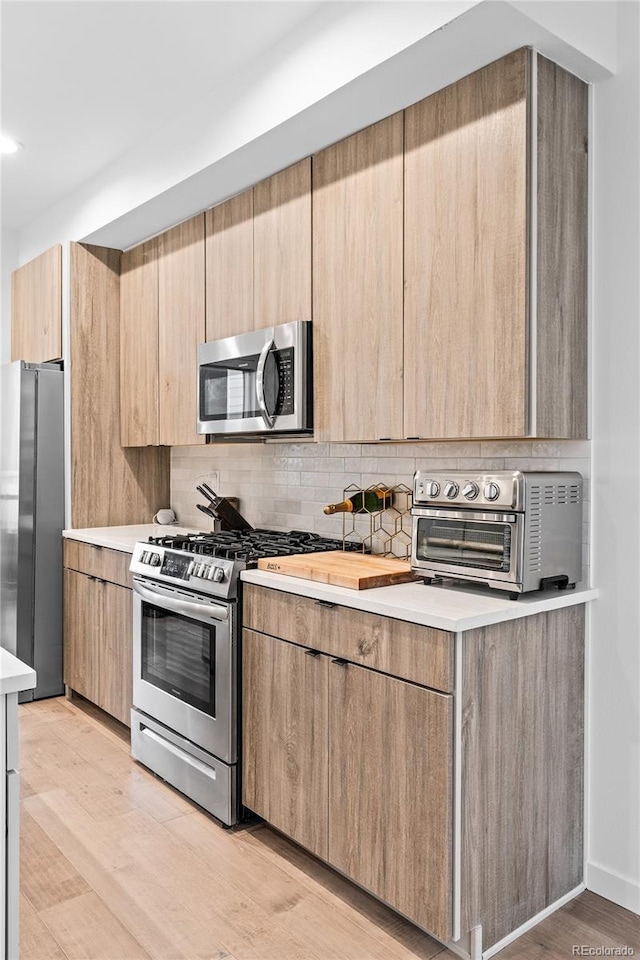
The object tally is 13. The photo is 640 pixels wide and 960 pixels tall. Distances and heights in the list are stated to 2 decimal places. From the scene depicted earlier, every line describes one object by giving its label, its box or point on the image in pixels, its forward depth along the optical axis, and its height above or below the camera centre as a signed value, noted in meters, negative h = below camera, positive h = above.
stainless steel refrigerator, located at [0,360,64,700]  3.89 -0.24
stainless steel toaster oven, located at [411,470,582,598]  2.04 -0.16
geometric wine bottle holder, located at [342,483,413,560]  2.85 -0.21
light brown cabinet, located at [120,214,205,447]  3.49 +0.69
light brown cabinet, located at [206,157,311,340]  2.81 +0.89
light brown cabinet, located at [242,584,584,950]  1.87 -0.79
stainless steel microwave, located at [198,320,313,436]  2.79 +0.37
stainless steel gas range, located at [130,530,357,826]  2.58 -0.70
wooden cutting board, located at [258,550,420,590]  2.25 -0.31
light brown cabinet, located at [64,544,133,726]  3.43 -0.83
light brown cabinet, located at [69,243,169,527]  4.01 +0.43
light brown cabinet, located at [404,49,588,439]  2.02 +0.63
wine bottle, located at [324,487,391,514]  2.86 -0.11
